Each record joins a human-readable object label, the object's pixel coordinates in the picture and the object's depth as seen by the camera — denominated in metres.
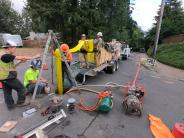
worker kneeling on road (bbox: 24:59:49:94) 3.95
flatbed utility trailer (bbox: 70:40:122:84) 5.35
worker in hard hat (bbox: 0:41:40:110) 3.16
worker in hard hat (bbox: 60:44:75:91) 4.47
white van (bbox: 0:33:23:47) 19.98
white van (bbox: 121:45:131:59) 13.11
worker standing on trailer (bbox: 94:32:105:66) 5.83
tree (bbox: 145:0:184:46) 22.26
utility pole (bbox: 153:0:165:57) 10.34
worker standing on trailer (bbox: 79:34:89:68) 5.72
